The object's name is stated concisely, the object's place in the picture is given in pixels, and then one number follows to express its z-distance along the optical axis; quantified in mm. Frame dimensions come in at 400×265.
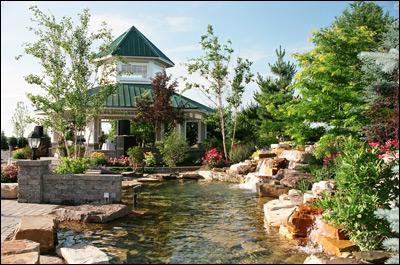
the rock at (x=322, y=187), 11094
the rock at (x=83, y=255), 6315
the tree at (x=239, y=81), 26156
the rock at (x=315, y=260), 6215
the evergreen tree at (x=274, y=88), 29188
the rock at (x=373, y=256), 6273
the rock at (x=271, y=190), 14289
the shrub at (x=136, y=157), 22812
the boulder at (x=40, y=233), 6883
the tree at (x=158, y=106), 25172
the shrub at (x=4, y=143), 38772
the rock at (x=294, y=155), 18094
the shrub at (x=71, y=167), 12859
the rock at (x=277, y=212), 9477
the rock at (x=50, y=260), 6240
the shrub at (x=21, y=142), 35062
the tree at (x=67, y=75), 15539
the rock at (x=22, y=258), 5605
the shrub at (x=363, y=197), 7016
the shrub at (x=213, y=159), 23359
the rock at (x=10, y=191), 11852
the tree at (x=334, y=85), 14258
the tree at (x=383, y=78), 6367
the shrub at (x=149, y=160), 23328
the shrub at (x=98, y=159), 21359
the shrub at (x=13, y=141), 37306
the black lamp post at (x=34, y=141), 12059
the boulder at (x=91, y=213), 9609
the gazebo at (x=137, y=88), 27031
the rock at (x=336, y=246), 6957
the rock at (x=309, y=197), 10297
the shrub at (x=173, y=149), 23625
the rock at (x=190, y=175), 20744
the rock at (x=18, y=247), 6059
